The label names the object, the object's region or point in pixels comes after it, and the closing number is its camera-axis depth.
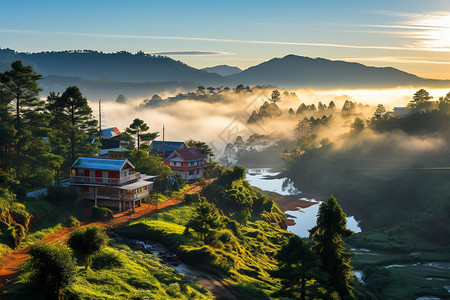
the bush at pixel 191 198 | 71.62
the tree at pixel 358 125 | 175.75
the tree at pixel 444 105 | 168.12
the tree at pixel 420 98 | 194.48
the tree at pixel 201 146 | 108.88
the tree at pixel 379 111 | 184.52
